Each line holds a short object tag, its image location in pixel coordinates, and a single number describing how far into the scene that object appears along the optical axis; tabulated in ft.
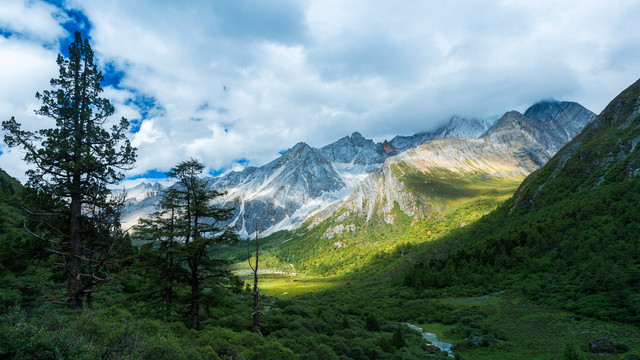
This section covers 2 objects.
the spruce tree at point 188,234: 67.46
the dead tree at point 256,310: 73.08
